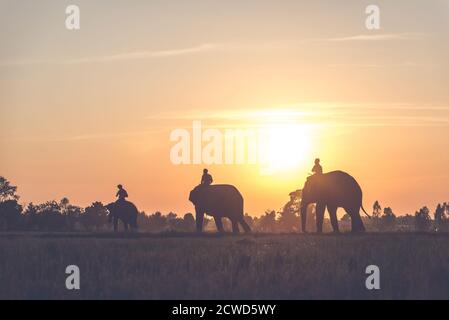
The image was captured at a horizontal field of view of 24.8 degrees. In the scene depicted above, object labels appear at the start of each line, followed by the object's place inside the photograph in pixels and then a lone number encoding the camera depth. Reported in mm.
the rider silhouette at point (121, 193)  57856
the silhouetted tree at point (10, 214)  60250
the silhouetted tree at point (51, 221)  58969
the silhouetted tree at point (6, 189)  77500
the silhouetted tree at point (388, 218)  88225
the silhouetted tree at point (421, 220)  64188
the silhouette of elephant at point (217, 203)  55781
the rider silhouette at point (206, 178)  53638
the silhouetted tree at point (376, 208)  74438
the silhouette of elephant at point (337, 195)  53469
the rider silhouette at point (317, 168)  52812
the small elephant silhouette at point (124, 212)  59156
